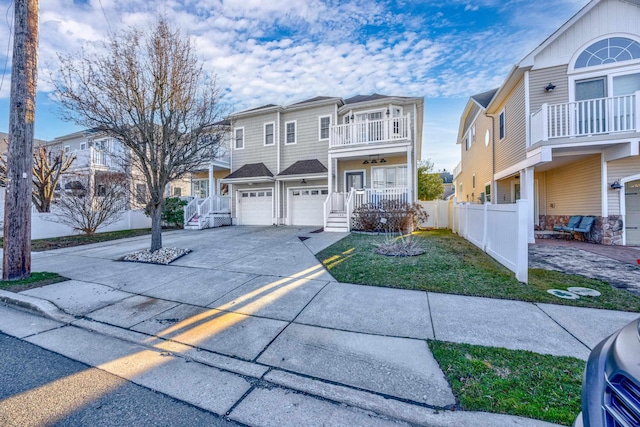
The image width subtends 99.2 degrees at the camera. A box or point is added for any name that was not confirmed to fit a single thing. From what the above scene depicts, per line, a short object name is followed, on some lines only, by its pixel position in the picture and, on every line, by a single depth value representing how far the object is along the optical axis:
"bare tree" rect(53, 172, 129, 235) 11.57
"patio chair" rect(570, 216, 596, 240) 9.50
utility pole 5.36
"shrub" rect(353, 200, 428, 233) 11.22
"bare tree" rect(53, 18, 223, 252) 6.78
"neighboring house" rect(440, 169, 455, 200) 43.16
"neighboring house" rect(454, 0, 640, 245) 8.55
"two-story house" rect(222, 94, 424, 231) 12.33
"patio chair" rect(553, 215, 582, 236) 10.12
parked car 1.07
